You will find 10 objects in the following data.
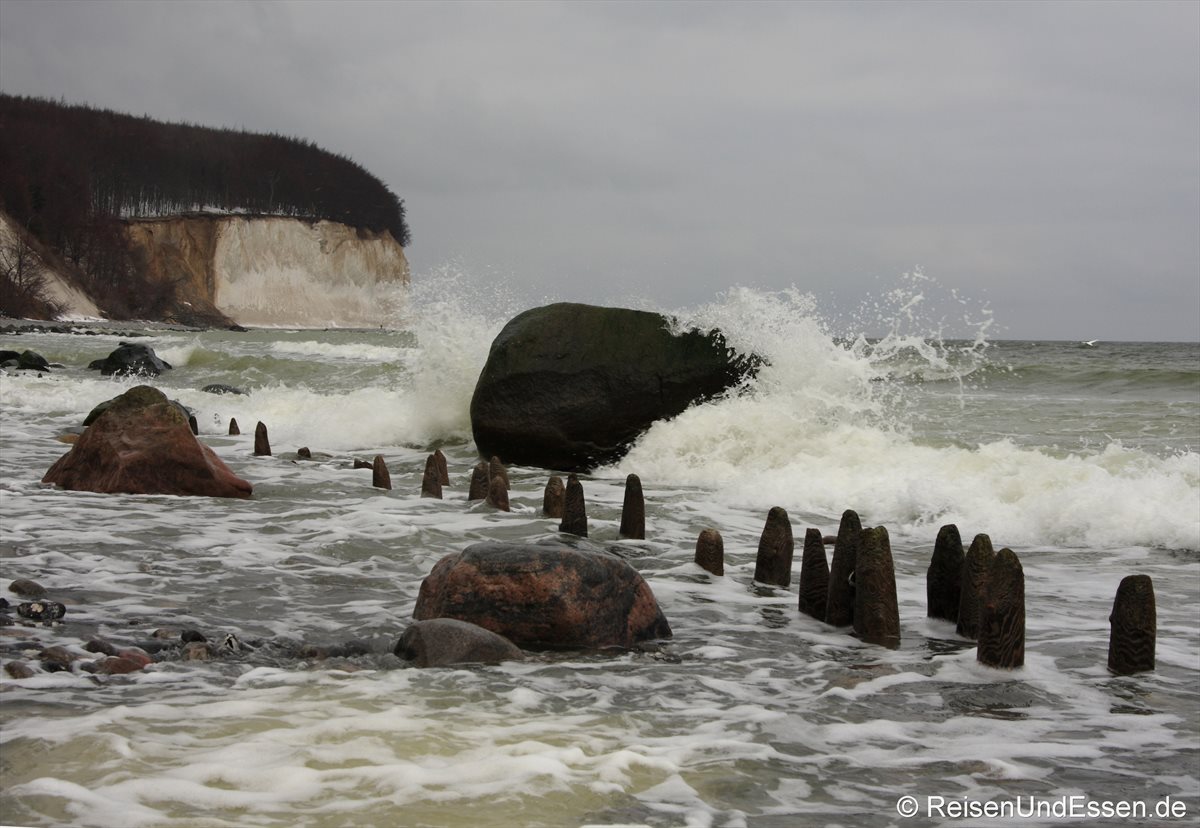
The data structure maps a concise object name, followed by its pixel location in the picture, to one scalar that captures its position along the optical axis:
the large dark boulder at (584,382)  12.27
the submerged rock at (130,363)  25.11
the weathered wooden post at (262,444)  12.32
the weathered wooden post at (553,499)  8.79
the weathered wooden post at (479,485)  9.38
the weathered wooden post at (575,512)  7.86
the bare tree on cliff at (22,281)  55.50
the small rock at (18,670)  4.38
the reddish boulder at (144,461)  9.25
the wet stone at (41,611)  5.27
